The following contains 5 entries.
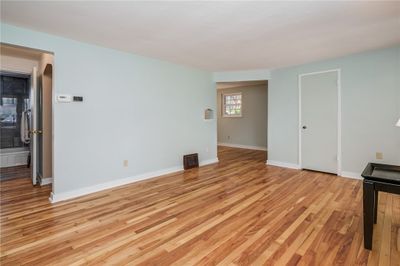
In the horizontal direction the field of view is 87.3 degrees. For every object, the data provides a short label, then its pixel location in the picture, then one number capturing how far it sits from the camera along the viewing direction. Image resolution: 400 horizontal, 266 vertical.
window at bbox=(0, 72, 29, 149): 5.21
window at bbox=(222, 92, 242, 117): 7.80
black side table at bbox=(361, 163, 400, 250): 1.77
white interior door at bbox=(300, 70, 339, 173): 4.14
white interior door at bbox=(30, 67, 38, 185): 3.57
